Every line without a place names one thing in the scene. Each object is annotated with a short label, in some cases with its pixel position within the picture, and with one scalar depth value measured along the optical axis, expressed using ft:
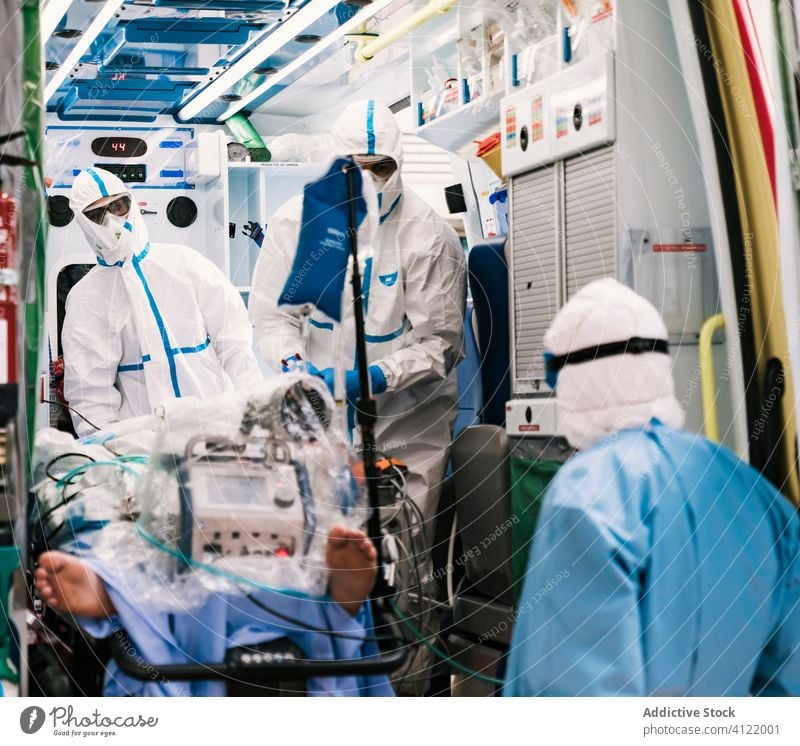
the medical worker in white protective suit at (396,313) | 10.58
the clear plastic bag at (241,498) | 8.32
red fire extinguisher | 8.38
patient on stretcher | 8.13
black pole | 9.30
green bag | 10.07
